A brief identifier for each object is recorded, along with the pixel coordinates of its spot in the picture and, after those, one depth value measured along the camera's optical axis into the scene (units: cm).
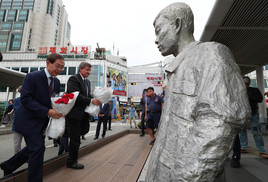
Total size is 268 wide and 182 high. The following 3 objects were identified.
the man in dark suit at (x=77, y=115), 231
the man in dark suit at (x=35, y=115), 156
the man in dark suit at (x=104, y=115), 529
